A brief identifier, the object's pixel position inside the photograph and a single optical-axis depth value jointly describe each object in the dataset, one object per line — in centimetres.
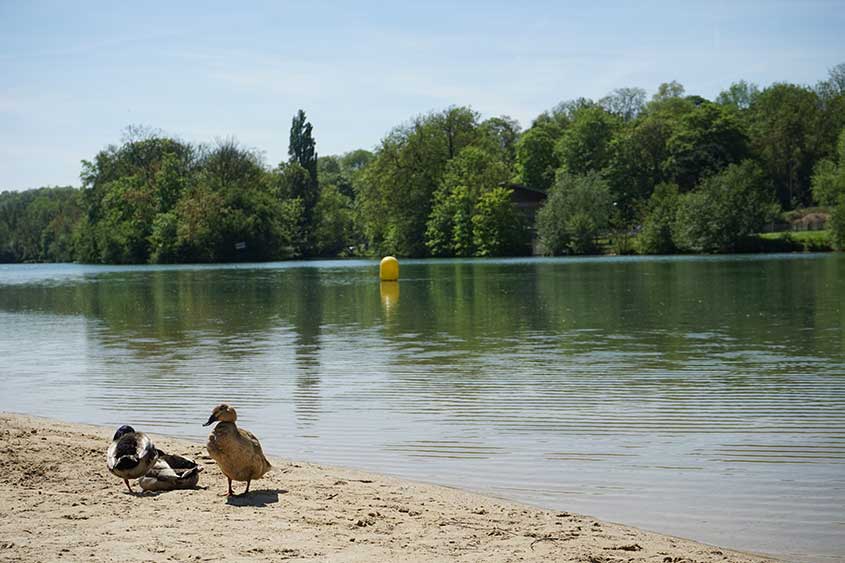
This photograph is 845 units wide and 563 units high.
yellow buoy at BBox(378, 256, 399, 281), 5372
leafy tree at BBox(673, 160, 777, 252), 9538
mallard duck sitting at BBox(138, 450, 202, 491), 853
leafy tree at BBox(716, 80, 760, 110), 16250
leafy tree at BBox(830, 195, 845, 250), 8550
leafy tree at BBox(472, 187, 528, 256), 11038
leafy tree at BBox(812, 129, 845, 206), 8750
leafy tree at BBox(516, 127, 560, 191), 13288
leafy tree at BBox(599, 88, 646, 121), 15500
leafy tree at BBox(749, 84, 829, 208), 11800
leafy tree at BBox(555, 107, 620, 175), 12100
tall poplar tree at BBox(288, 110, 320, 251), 13350
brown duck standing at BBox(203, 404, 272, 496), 818
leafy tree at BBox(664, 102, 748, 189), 11125
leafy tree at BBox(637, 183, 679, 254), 10006
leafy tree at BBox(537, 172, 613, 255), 10312
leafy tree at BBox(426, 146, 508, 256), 11325
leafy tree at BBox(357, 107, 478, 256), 11919
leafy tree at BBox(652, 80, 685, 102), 15562
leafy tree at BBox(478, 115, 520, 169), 14600
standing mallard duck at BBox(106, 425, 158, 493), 859
